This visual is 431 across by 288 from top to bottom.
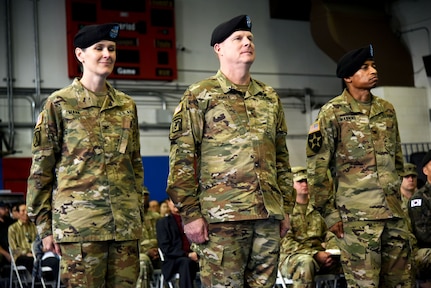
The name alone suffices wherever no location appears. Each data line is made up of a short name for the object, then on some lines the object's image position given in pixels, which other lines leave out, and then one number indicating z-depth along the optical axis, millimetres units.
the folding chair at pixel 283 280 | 10520
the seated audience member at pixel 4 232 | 15677
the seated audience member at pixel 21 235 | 15623
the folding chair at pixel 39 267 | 12803
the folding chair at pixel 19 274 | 14254
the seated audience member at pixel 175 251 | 11835
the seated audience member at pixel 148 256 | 12616
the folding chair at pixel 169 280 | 12049
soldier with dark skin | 7411
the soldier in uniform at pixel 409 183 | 13266
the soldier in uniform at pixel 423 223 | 10259
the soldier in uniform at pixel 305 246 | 10411
